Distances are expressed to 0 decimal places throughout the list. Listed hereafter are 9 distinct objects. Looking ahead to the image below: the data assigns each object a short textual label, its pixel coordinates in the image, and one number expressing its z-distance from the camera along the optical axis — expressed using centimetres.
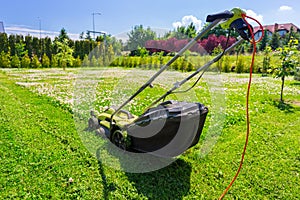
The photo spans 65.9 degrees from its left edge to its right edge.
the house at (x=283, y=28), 4943
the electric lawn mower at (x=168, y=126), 257
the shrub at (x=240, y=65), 1884
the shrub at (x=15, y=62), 2020
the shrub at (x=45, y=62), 2202
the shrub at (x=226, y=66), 1879
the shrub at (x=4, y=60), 1952
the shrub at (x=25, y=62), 2062
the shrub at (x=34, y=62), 2116
